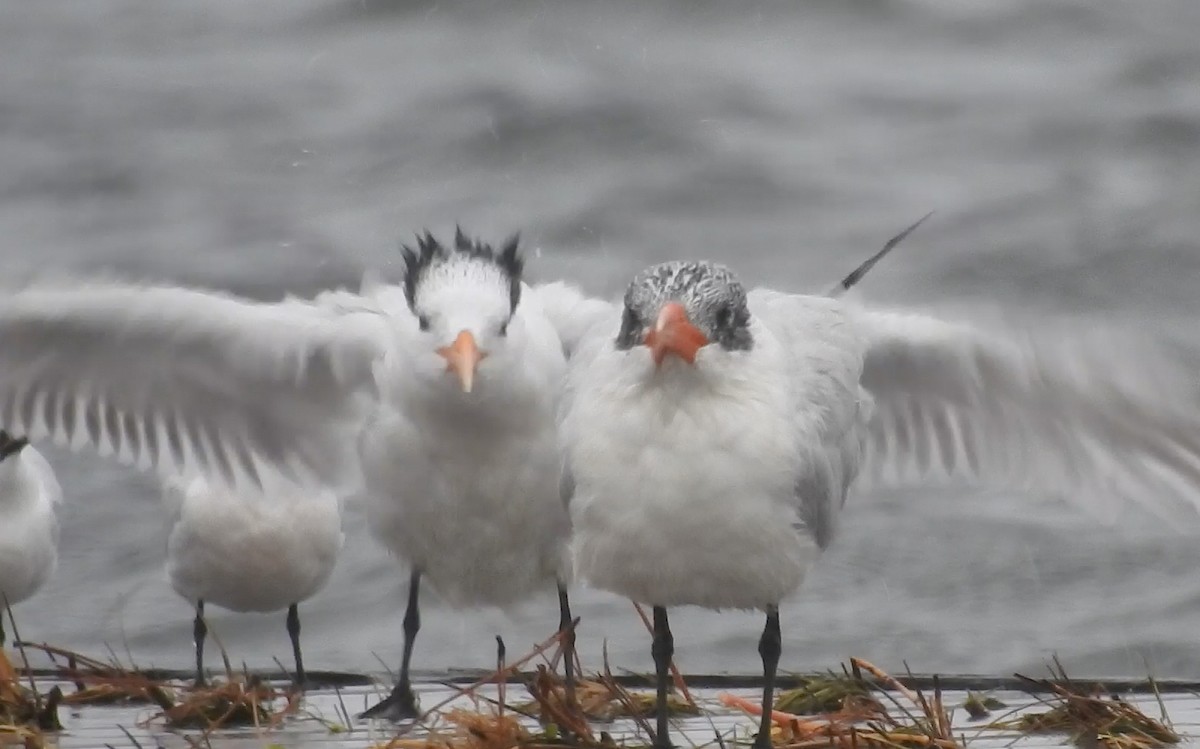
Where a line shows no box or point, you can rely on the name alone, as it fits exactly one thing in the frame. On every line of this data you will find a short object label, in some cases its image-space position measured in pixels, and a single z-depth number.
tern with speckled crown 10.57
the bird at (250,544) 16.87
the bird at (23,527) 17.47
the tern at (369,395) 12.66
